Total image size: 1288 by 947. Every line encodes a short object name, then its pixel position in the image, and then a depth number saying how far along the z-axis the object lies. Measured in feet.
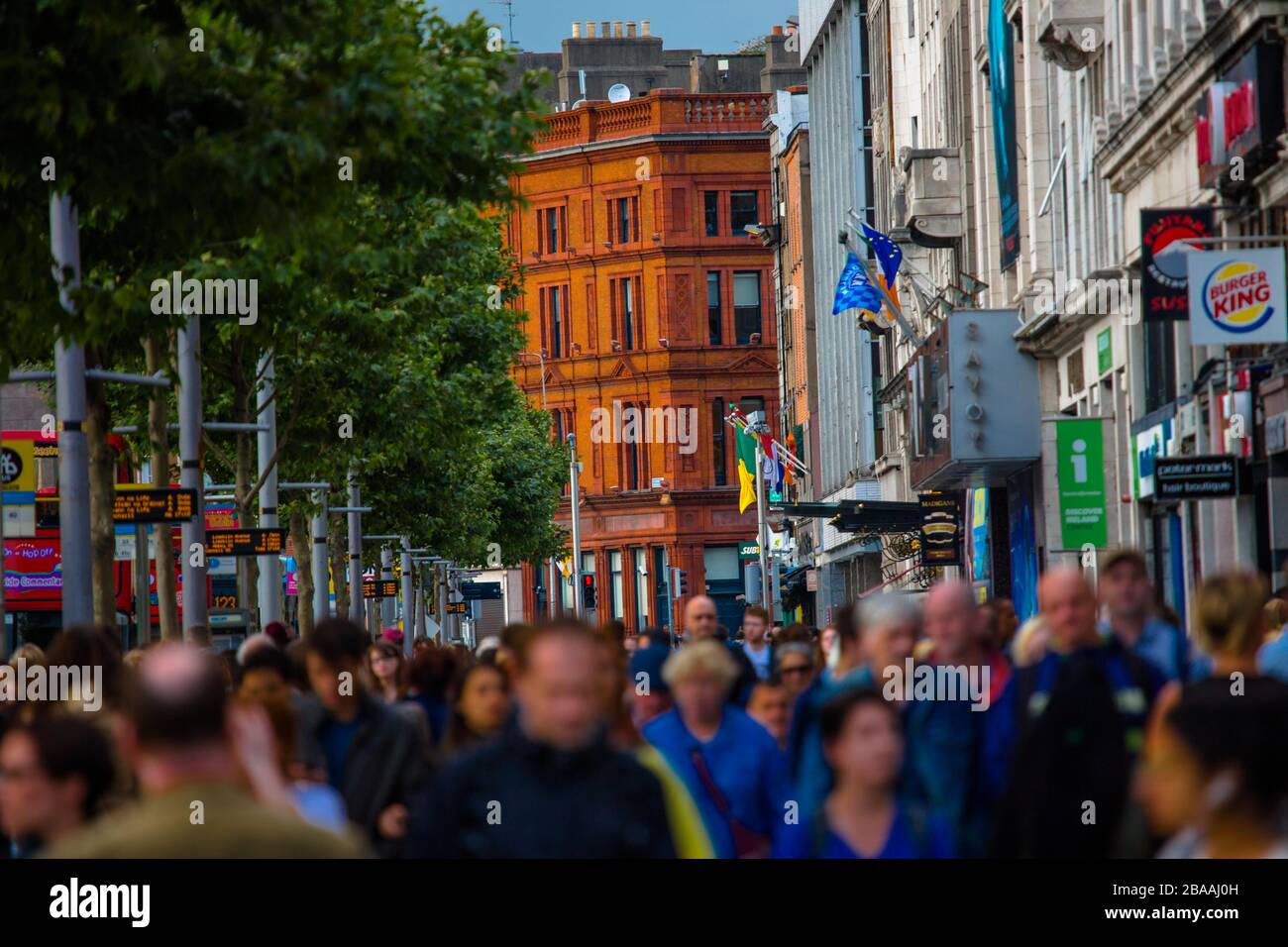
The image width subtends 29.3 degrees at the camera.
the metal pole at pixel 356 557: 164.45
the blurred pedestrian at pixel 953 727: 27.78
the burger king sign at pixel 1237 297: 77.36
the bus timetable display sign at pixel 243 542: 92.38
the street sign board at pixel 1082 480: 116.06
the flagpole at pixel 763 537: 258.35
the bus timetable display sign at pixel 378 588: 175.33
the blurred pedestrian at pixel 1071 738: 25.89
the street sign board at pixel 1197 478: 82.33
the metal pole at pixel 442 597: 277.03
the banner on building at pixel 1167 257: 85.30
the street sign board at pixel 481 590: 329.81
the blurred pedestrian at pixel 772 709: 34.96
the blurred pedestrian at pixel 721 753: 29.30
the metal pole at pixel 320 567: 150.51
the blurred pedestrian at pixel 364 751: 30.45
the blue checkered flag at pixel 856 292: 168.66
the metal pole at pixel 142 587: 108.87
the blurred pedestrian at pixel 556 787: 21.63
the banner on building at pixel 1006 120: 137.90
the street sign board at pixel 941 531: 165.89
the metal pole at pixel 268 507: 121.44
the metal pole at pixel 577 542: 321.11
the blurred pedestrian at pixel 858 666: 27.42
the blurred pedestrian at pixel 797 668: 39.78
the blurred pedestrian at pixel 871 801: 23.15
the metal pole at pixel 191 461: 87.71
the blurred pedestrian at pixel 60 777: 21.26
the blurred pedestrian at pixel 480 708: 32.35
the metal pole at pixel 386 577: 235.20
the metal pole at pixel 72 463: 62.49
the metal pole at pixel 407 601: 202.51
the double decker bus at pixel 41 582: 138.82
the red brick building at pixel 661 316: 350.23
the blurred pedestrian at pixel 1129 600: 32.35
